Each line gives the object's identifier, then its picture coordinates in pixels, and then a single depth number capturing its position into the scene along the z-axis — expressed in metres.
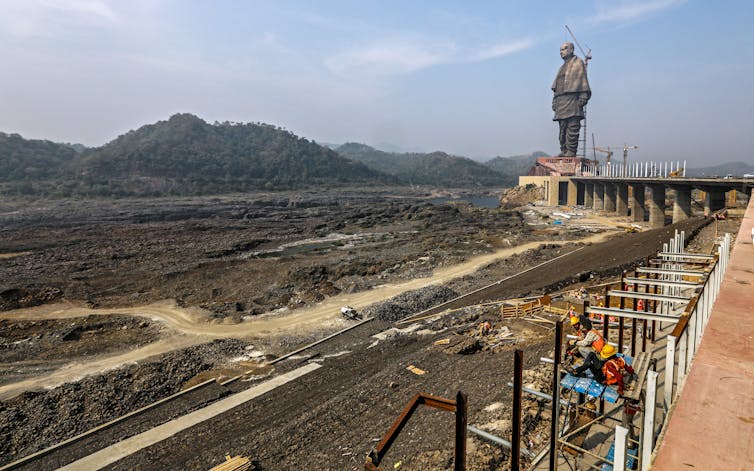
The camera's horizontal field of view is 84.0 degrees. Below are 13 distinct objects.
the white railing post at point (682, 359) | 5.86
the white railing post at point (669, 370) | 5.58
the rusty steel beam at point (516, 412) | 6.21
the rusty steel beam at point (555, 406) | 7.18
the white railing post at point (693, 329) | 6.30
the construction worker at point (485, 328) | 18.49
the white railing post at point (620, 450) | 4.92
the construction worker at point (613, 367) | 8.32
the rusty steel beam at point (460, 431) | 4.71
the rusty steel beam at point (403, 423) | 4.09
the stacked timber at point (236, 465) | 10.59
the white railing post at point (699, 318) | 6.67
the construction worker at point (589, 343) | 10.03
